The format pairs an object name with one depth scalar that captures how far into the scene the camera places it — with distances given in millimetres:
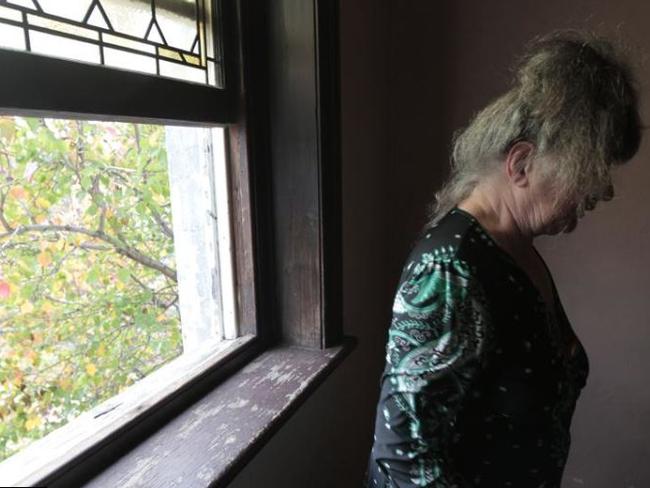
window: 585
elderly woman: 683
